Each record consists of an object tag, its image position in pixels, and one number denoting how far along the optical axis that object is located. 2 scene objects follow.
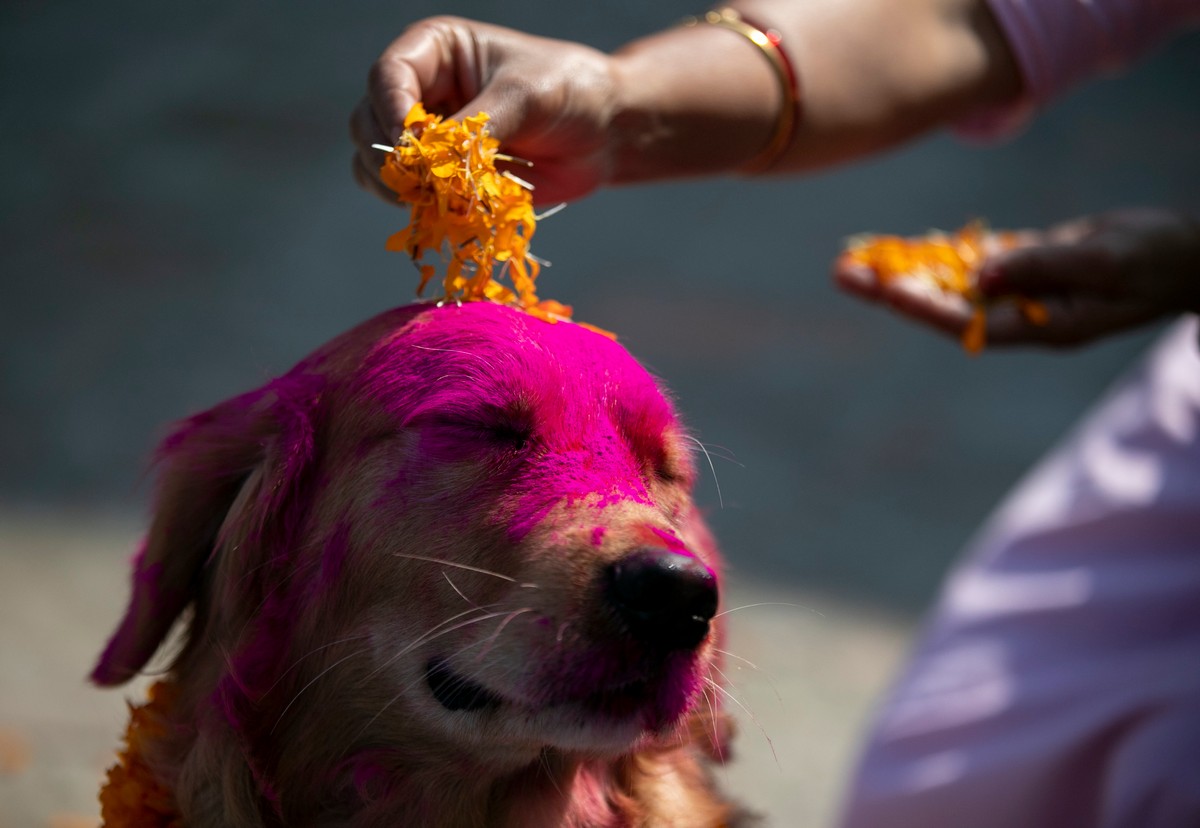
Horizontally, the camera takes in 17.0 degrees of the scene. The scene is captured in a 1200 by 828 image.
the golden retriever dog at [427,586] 1.26
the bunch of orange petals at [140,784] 1.31
